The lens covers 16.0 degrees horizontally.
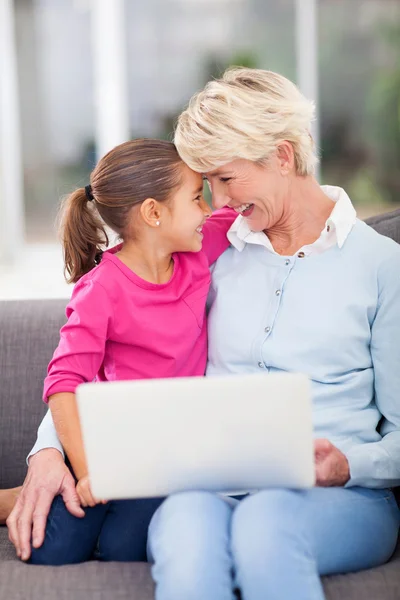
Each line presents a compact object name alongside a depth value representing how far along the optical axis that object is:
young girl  2.11
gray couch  2.33
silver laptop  1.82
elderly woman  1.94
